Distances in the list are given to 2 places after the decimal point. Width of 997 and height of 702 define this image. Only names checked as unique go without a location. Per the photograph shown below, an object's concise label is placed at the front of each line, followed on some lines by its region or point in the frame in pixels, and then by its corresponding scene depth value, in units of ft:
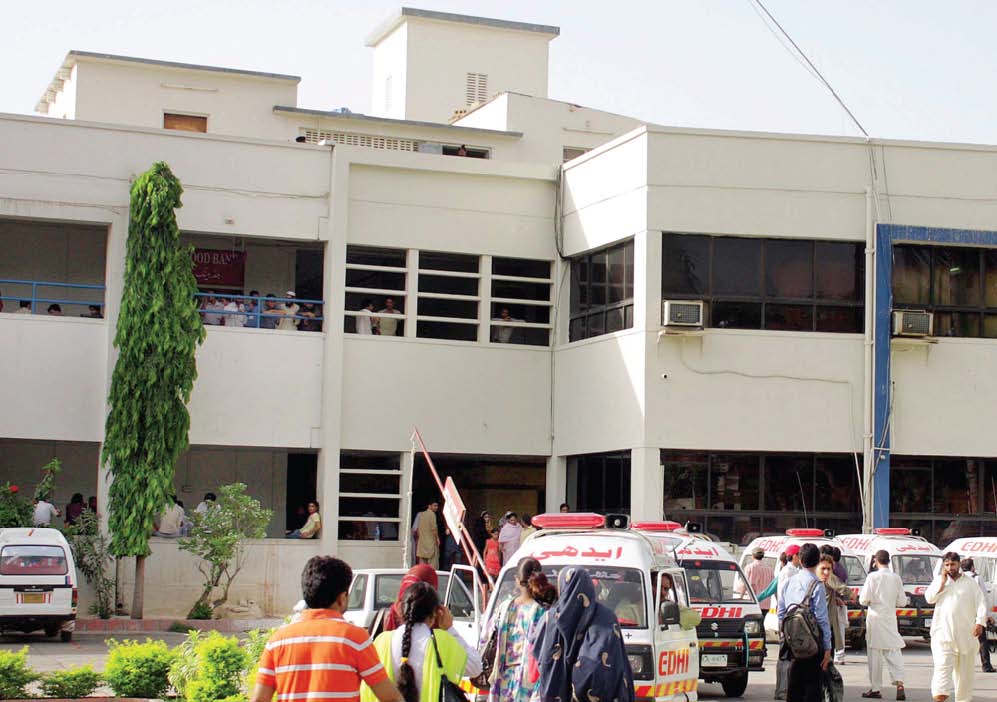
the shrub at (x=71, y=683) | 51.52
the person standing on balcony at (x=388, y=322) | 100.58
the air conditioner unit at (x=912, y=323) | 92.63
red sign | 104.12
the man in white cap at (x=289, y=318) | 98.99
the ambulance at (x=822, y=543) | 80.53
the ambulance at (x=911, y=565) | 81.61
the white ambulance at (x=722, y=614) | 61.93
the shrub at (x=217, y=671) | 46.98
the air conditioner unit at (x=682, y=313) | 90.12
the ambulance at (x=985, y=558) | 81.66
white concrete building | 92.48
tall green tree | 88.63
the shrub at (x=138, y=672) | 51.85
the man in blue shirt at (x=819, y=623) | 48.57
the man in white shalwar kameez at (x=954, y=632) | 52.95
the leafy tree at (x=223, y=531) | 89.61
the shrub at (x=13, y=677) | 51.26
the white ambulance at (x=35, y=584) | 77.71
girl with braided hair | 30.32
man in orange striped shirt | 25.94
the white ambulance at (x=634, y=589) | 47.34
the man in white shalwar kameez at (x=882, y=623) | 61.21
